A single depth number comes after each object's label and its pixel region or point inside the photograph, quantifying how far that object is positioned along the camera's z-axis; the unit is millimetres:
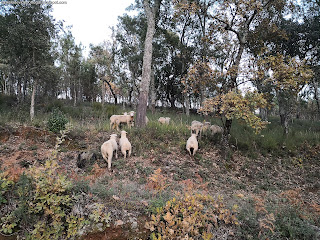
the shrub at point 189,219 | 2354
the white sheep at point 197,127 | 7793
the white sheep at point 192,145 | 6410
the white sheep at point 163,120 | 9422
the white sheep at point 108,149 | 4875
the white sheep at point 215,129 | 8398
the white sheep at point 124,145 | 5465
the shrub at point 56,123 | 6802
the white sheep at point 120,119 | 7852
